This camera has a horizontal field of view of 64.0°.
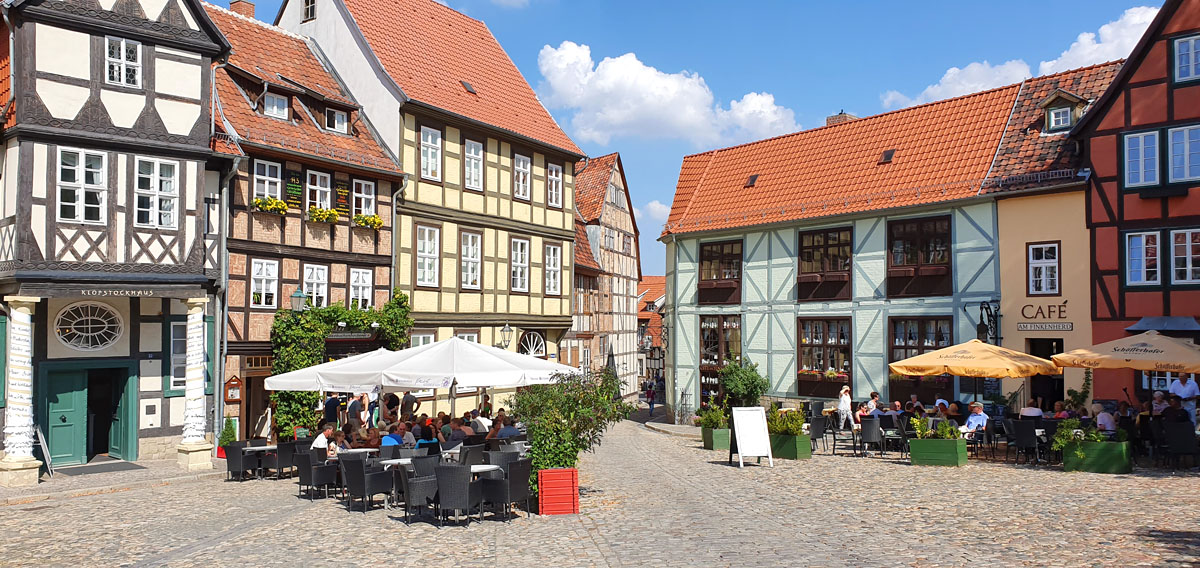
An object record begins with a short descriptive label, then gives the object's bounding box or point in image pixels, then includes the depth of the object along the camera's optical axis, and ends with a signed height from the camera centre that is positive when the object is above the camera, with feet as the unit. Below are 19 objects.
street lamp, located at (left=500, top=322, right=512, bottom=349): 85.88 -0.28
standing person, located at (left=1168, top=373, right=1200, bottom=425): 63.72 -4.05
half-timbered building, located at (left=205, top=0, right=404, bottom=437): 69.62 +10.42
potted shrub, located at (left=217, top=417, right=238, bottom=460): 65.16 -7.12
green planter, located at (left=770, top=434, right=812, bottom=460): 64.03 -7.69
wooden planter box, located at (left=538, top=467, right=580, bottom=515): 43.01 -7.12
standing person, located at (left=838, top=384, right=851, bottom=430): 79.00 -6.03
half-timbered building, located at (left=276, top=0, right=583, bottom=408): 83.97 +15.61
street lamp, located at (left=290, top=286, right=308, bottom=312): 70.49 +2.27
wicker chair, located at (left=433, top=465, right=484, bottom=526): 40.04 -6.45
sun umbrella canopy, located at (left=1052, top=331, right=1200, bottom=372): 56.18 -1.42
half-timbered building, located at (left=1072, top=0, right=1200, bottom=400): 70.95 +10.53
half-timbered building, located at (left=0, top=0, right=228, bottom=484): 55.06 +6.04
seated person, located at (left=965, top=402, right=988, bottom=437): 63.77 -5.94
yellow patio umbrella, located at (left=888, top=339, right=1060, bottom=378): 61.82 -2.06
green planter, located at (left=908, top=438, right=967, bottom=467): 58.95 -7.44
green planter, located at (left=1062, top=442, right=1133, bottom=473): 53.83 -7.08
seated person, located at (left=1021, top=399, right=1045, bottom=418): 63.31 -5.26
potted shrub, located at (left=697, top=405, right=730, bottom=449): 74.33 -7.51
